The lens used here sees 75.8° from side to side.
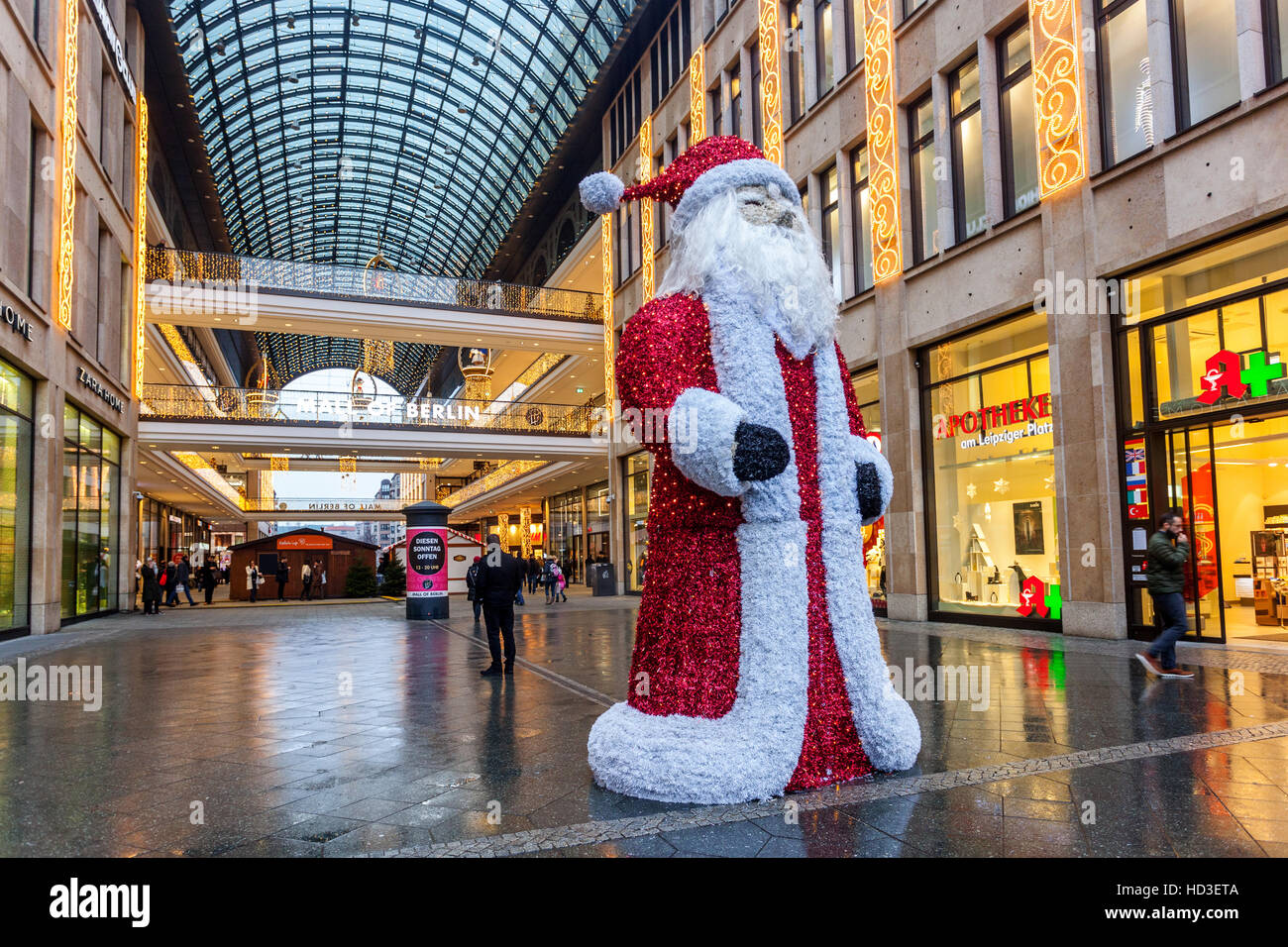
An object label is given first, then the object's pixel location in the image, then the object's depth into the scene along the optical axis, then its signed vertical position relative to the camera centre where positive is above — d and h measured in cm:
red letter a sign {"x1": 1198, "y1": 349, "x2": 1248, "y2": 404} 891 +157
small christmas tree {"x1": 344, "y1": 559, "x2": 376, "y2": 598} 2905 -140
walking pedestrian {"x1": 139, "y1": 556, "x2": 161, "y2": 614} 1994 -89
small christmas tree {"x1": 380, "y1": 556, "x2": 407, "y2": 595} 2958 -138
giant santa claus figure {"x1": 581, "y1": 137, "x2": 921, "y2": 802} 383 +2
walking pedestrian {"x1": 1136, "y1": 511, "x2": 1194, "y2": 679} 706 -55
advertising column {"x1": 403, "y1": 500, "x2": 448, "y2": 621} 1711 -44
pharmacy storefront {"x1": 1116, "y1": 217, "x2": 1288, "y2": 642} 874 +108
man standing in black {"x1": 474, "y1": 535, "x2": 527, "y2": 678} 876 -52
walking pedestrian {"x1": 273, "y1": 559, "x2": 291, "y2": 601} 2832 -110
